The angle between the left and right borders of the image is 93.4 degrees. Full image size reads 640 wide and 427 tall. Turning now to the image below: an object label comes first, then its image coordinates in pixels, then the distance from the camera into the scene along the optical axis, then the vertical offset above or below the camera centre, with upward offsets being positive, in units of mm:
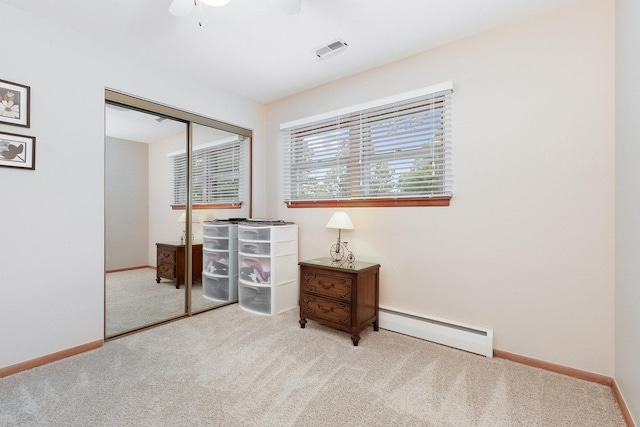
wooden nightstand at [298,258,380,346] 2605 -731
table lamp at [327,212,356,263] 2987 -313
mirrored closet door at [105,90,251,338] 2736 +68
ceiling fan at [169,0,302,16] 1698 +1220
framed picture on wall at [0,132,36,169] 2082 +448
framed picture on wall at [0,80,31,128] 2084 +779
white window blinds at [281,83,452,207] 2658 +622
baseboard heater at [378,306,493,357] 2387 -990
